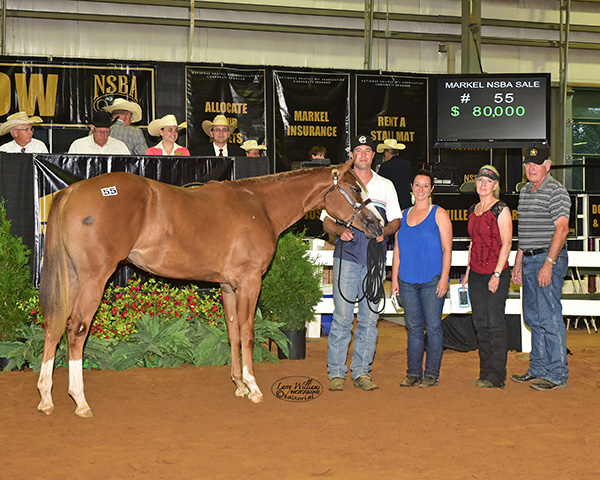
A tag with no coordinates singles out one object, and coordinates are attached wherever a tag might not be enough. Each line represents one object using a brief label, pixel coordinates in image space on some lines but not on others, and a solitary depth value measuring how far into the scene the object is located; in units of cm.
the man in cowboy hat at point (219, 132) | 960
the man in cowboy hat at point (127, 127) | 939
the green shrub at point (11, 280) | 709
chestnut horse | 557
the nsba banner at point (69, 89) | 1272
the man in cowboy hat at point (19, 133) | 855
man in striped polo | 657
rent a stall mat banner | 1505
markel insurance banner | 1451
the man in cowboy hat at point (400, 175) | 1188
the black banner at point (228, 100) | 1392
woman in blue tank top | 661
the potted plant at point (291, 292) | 789
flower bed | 716
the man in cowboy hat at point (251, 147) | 1252
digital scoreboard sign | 1316
